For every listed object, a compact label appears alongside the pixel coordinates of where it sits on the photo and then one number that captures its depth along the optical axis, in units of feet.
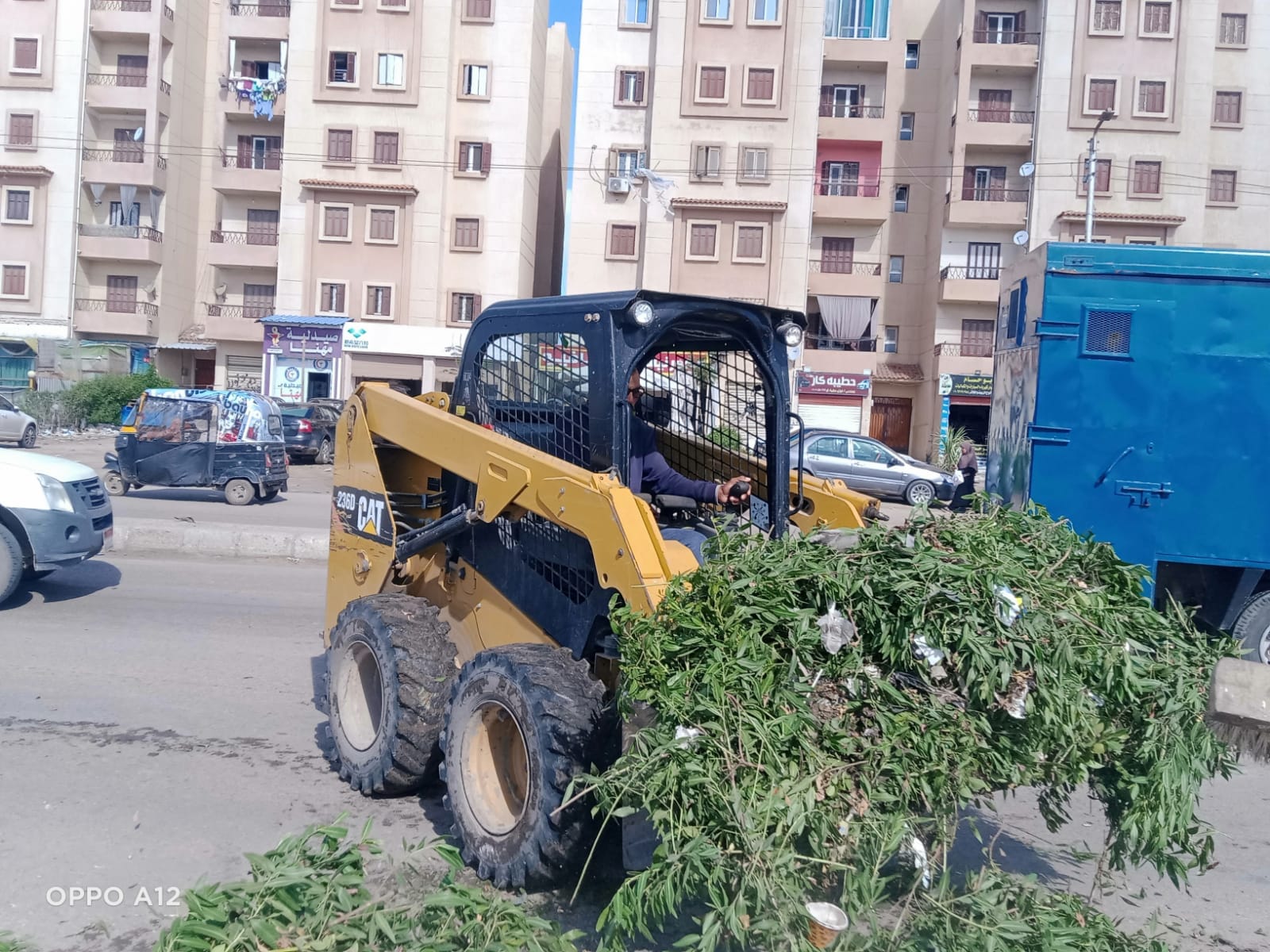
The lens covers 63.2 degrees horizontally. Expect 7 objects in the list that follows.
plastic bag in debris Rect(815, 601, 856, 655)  10.94
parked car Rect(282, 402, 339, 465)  87.56
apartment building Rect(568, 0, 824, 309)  118.21
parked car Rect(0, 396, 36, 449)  92.43
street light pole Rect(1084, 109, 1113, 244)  78.02
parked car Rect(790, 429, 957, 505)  77.00
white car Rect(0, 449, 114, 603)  27.02
